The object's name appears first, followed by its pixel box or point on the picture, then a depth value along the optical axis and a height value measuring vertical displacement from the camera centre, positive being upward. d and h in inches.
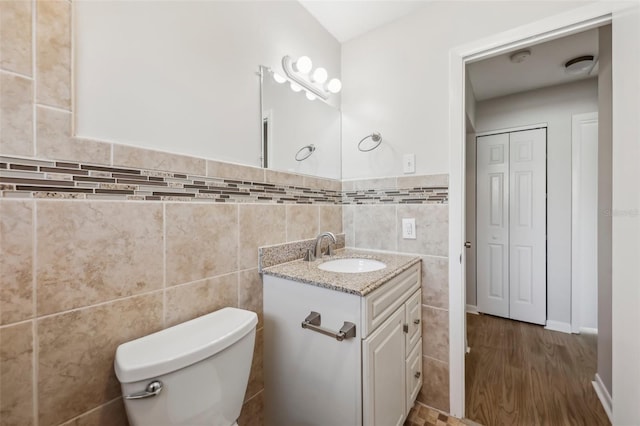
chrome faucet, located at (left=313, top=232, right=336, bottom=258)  57.6 -6.6
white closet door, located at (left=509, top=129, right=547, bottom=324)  98.8 -5.1
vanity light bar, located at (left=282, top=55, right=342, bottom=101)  56.8 +31.3
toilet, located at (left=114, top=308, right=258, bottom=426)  27.1 -18.1
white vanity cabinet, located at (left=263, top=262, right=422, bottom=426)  38.2 -23.5
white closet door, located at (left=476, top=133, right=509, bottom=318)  105.6 -4.6
